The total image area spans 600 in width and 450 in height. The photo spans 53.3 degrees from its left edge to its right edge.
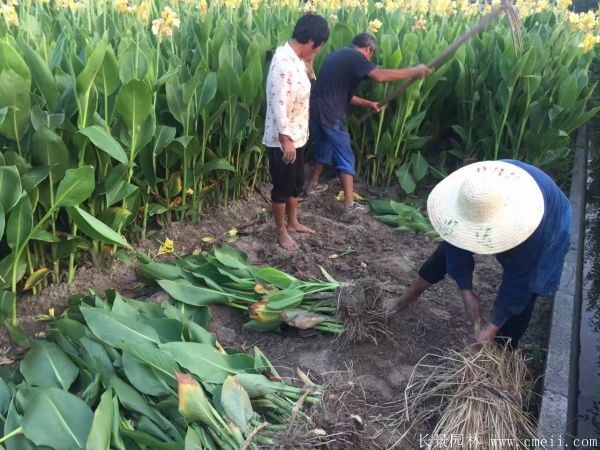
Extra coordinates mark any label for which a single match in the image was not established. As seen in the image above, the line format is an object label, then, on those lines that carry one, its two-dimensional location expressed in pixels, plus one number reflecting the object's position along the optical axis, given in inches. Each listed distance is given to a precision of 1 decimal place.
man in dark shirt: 170.6
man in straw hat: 84.2
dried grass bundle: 90.4
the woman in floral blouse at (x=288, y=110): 142.3
